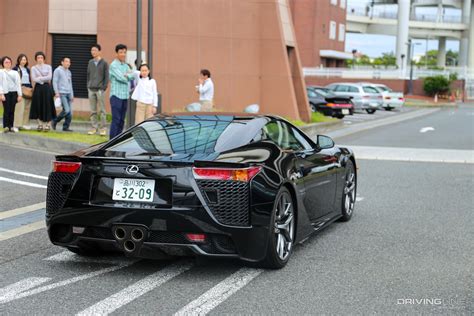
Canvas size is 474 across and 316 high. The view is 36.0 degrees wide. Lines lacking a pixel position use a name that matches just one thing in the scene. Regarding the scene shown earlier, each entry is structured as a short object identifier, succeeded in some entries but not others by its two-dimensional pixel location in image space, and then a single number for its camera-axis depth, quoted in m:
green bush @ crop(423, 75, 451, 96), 67.88
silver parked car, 39.38
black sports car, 5.61
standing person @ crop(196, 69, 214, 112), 17.06
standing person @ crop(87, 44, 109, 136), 15.58
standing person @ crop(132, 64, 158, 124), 14.09
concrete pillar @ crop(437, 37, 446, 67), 98.50
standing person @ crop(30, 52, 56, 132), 15.54
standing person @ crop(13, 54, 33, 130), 15.99
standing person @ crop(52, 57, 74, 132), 16.03
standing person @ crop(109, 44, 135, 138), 14.45
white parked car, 43.06
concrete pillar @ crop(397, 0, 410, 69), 79.81
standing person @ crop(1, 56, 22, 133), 14.60
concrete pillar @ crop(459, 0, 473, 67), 87.31
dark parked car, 30.67
